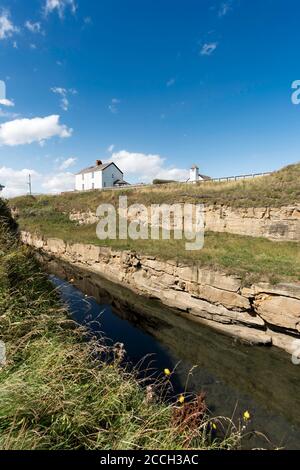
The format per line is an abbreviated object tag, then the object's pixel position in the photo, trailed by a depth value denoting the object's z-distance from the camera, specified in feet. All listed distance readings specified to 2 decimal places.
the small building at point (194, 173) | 138.82
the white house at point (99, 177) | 139.64
